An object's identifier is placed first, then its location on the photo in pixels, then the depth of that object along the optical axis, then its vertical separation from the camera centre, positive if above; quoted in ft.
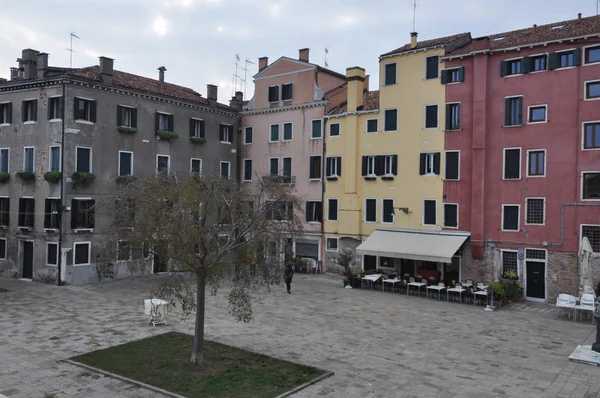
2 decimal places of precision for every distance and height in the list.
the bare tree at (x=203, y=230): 44.16 -2.07
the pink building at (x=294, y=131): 115.65 +18.35
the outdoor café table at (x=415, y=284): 87.37 -12.66
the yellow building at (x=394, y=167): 96.37 +8.80
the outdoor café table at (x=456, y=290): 82.53 -12.68
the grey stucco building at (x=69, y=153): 93.97 +10.28
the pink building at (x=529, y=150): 81.15 +10.64
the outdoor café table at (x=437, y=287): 84.55 -12.66
